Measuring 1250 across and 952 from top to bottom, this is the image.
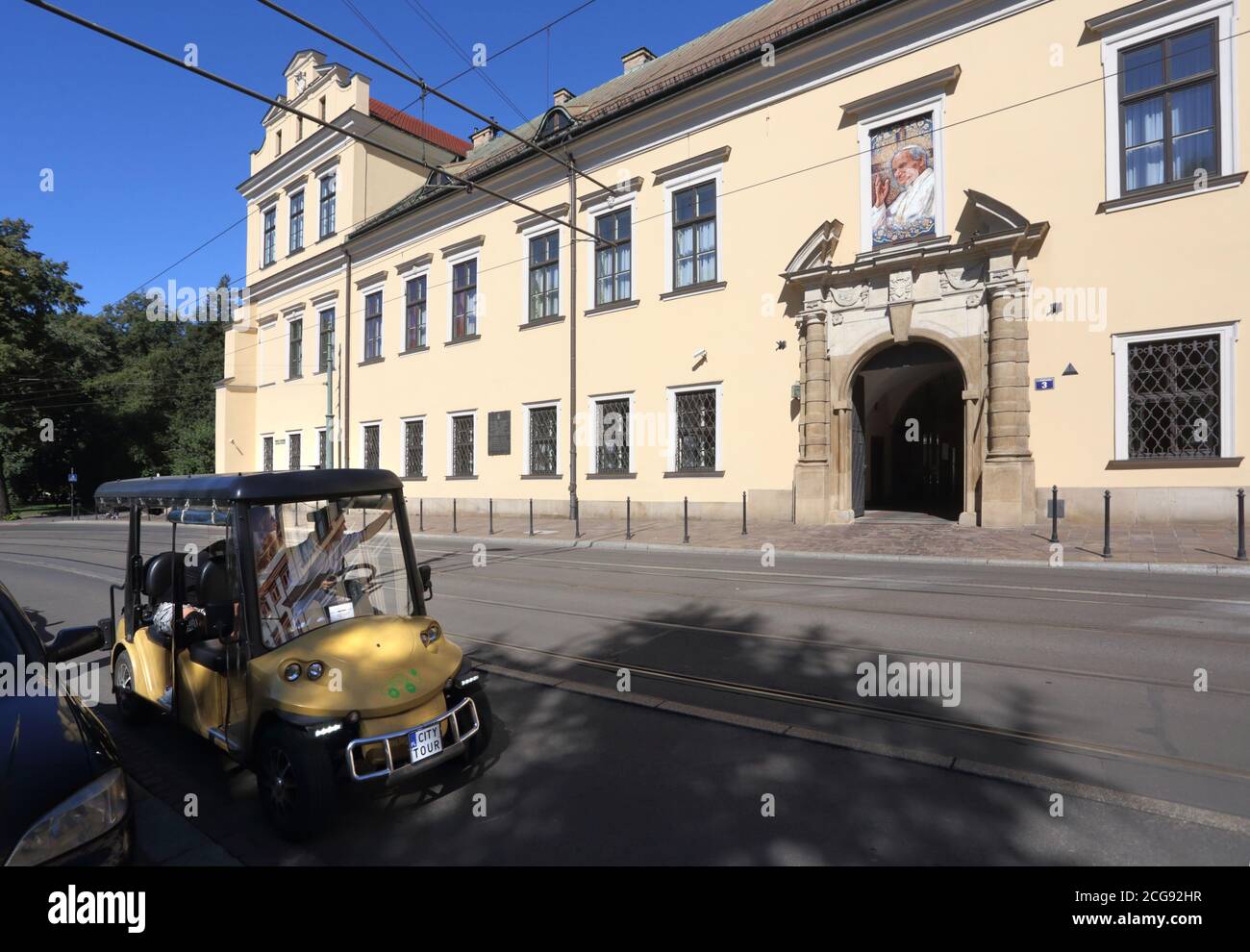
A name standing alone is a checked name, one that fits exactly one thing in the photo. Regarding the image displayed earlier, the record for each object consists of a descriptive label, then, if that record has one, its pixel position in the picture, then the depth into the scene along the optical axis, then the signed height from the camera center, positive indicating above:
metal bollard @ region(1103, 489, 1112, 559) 11.25 -0.87
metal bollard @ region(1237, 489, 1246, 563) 9.98 -0.92
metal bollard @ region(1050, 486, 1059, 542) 12.52 -0.87
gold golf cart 3.24 -0.85
